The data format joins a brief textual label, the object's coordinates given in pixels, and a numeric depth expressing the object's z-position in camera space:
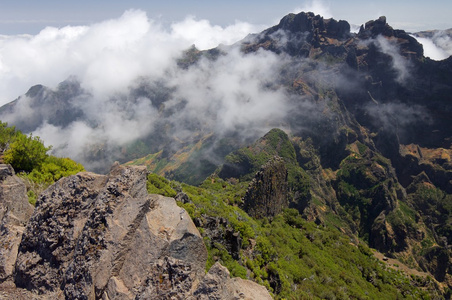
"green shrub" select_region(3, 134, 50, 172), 41.00
